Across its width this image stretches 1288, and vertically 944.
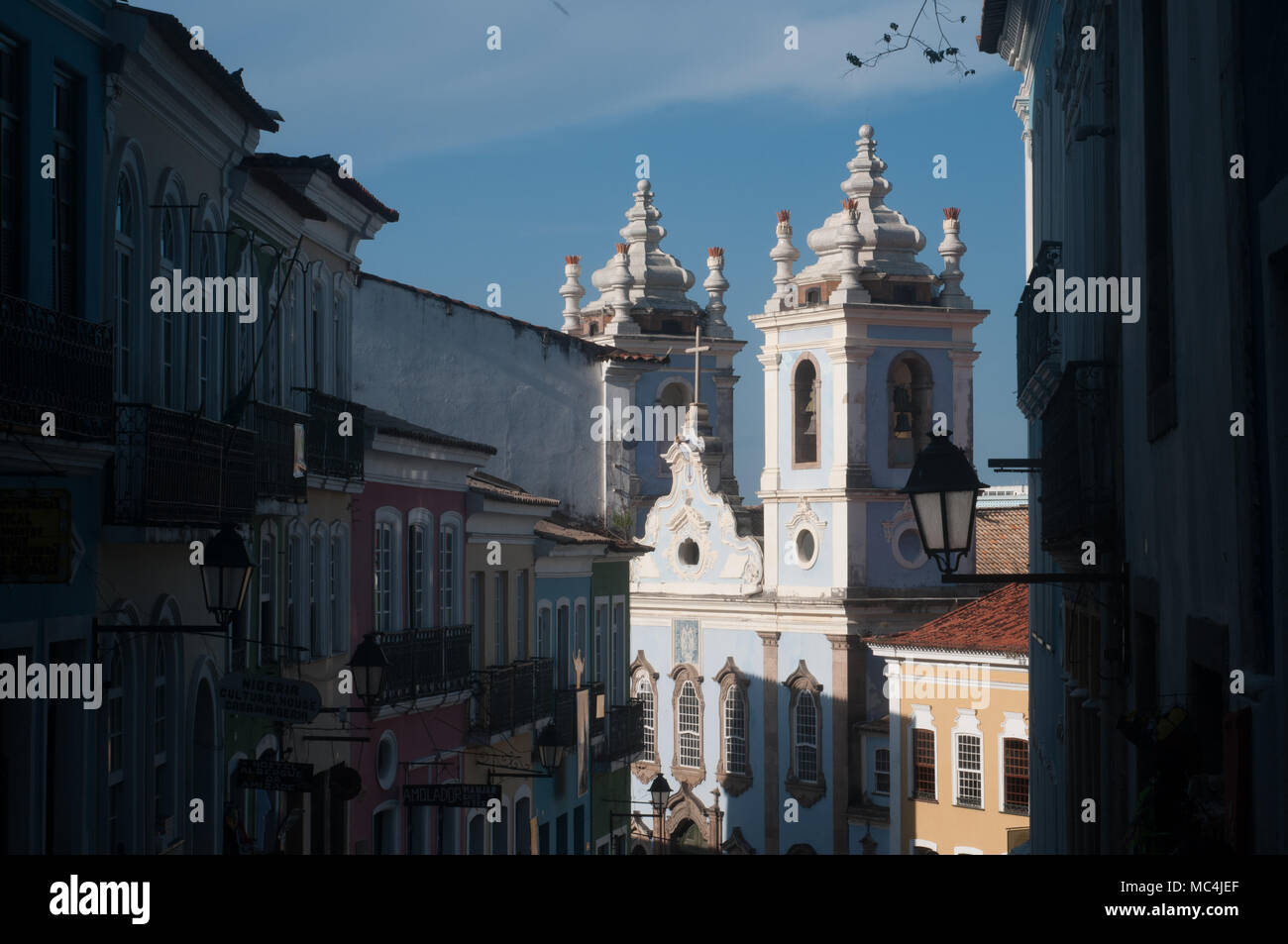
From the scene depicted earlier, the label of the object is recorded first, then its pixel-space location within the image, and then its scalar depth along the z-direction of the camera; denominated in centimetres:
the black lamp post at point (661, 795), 3528
